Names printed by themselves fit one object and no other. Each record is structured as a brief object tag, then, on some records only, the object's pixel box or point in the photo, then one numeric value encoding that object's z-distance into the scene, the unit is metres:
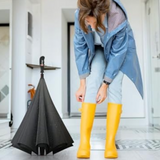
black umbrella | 1.40
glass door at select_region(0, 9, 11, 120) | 3.07
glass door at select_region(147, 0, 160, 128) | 3.33
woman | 1.32
